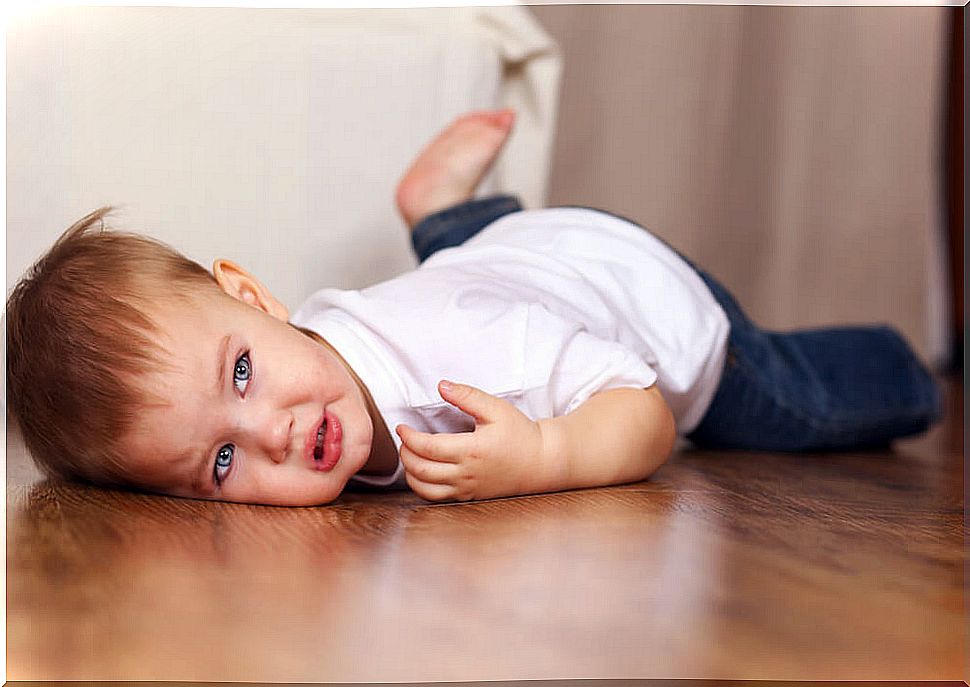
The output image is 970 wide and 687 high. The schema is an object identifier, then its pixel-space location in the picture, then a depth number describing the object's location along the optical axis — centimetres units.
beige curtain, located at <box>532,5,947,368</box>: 215
